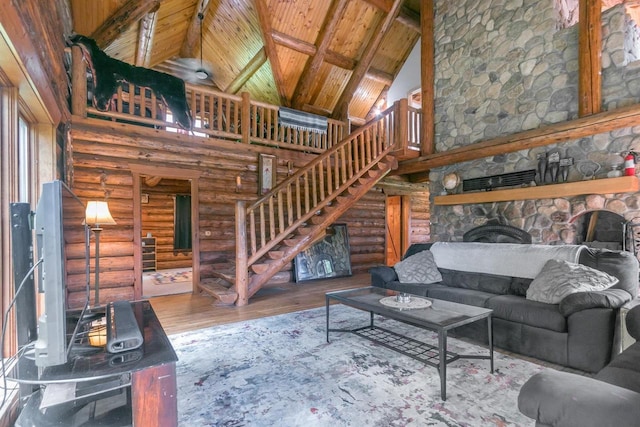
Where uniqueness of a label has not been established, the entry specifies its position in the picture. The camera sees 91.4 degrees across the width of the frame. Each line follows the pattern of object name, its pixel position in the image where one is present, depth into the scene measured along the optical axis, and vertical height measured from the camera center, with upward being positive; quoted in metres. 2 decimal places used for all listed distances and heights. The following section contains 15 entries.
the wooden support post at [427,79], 6.32 +2.82
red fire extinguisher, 3.73 +0.58
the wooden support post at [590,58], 4.07 +2.05
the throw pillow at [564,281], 2.67 -0.60
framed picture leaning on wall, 6.26 -0.89
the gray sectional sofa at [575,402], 0.98 -0.63
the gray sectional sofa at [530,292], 2.35 -0.80
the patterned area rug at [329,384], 1.86 -1.20
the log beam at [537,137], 3.79 +1.11
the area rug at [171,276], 6.61 -1.37
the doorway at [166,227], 8.40 -0.26
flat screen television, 1.08 -0.20
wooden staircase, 4.43 +0.12
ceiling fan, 8.12 +4.02
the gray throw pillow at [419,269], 4.02 -0.72
